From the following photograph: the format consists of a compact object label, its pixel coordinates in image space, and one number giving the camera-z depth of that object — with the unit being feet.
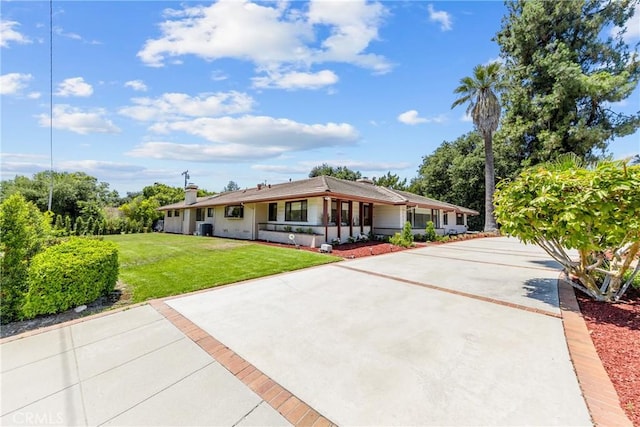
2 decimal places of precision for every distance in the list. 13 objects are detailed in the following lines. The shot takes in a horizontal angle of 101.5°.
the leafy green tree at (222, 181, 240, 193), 247.09
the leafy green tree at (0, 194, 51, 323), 14.98
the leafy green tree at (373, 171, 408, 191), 129.49
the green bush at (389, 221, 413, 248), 48.77
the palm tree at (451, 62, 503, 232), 78.18
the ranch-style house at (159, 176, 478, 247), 47.65
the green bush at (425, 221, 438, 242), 63.00
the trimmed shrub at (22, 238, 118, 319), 15.35
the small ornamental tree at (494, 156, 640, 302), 14.35
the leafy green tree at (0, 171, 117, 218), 80.16
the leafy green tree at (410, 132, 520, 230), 92.58
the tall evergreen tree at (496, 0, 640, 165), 70.95
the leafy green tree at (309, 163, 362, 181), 151.64
